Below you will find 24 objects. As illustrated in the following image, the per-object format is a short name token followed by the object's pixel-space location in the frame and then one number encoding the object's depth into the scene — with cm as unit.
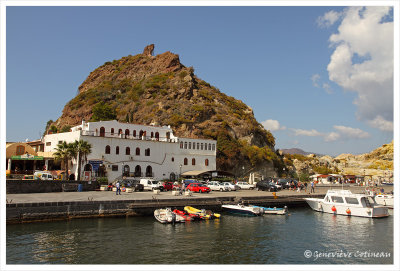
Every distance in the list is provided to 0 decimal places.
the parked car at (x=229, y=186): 4597
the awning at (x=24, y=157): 4581
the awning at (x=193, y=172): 5398
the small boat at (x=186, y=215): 2862
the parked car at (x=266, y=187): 4696
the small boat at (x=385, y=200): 4114
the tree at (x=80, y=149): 4262
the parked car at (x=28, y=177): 4168
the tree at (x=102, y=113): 7762
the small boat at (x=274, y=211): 3338
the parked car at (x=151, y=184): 4147
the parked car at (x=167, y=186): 4309
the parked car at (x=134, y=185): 4053
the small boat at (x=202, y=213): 2976
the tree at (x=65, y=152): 4097
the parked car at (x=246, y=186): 5116
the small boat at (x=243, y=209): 3228
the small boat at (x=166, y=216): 2742
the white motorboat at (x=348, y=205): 3291
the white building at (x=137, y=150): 4784
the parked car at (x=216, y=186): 4562
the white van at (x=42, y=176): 4018
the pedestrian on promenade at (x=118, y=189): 3503
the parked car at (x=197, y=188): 4144
